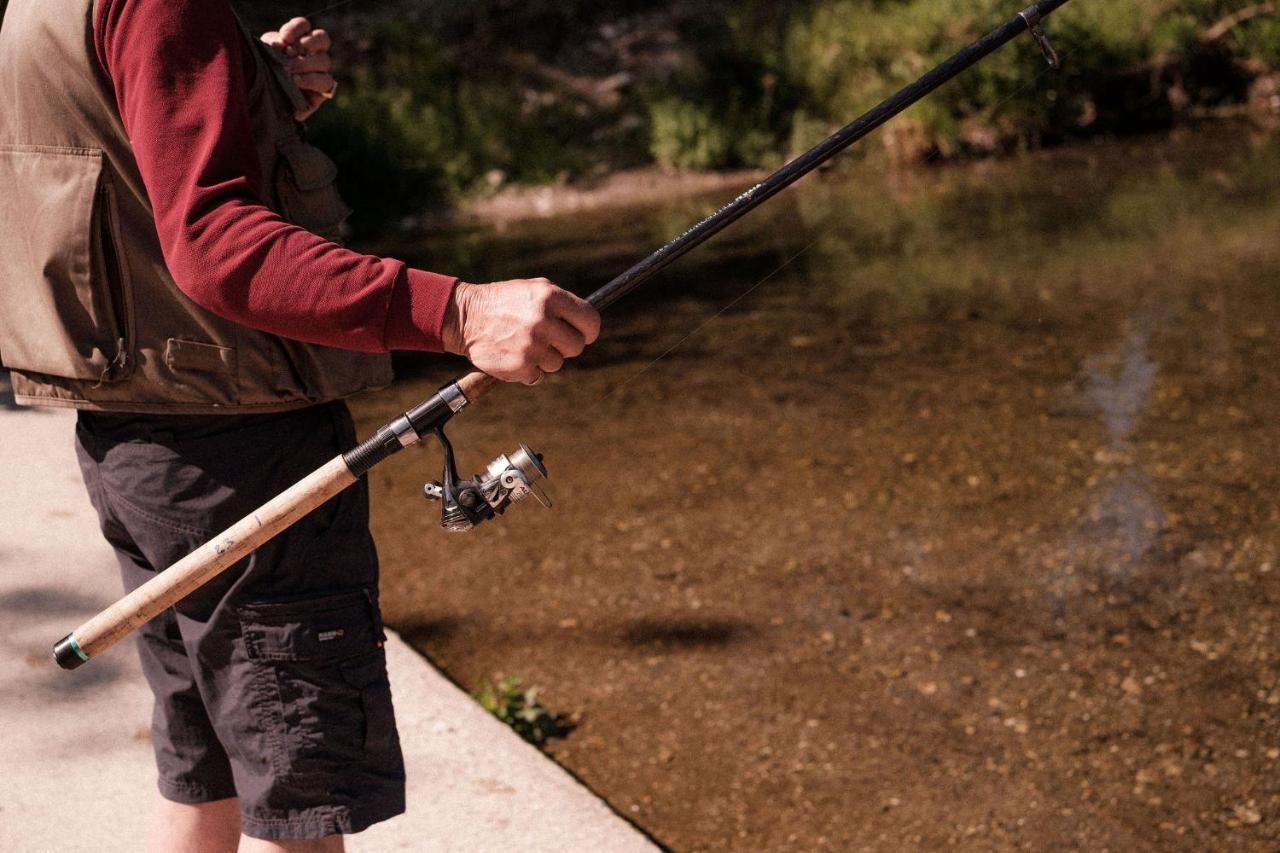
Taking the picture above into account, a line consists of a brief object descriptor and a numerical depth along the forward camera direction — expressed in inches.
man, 61.4
